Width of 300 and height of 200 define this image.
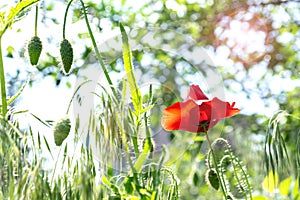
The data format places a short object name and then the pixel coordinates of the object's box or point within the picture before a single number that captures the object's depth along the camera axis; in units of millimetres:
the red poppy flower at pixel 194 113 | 513
